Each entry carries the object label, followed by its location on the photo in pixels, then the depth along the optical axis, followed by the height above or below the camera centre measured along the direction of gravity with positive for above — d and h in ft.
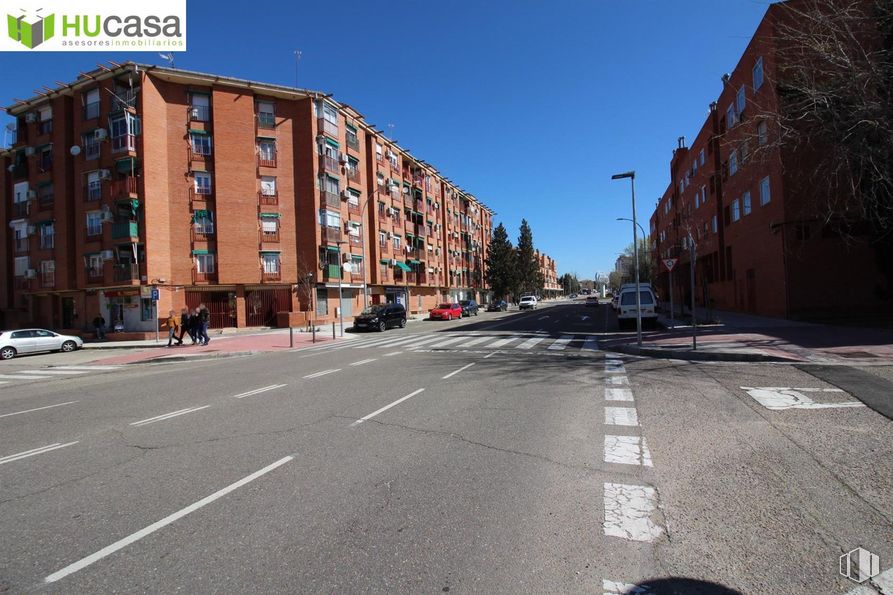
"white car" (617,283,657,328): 76.07 -1.27
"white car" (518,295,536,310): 194.80 -0.85
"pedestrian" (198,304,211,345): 78.48 -2.38
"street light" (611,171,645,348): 50.78 +13.59
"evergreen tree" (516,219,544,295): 275.39 +21.74
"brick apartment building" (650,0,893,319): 67.87 +9.28
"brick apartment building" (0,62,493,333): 104.53 +27.16
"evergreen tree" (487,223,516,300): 248.73 +19.76
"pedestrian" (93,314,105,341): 102.23 -1.84
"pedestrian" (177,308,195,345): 76.69 -1.58
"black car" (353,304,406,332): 99.60 -2.28
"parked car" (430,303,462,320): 136.67 -2.20
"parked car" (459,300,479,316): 158.78 -1.41
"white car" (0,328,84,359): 74.69 -3.66
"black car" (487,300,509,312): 208.43 -1.69
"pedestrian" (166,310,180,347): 76.89 -1.84
